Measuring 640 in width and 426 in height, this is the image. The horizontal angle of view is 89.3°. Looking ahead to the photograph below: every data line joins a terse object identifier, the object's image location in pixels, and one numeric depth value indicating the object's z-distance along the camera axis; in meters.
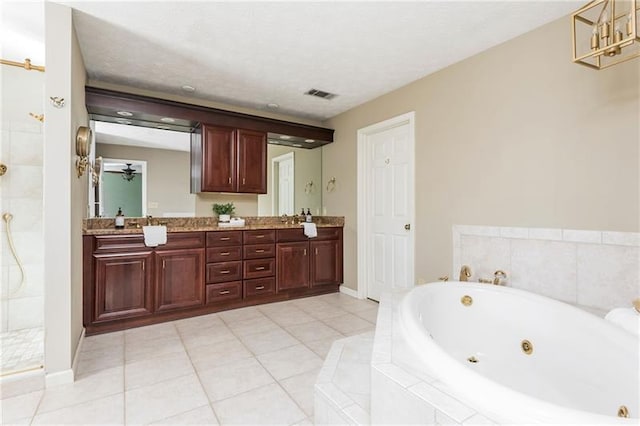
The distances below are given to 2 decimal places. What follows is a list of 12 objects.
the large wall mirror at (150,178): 3.25
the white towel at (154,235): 2.97
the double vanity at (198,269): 2.80
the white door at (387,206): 3.37
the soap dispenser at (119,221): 3.17
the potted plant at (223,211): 3.85
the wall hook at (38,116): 2.55
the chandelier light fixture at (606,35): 1.43
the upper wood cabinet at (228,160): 3.59
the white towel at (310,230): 3.91
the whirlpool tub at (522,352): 0.97
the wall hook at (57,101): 1.95
